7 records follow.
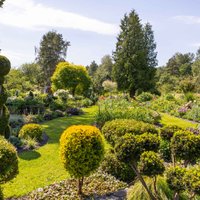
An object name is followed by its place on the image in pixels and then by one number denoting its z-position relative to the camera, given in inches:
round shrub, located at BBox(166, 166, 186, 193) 148.5
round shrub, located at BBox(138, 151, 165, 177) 156.0
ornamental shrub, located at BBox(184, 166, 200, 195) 138.0
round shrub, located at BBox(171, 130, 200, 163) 170.3
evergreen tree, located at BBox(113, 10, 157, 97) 1064.0
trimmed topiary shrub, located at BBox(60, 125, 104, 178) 234.3
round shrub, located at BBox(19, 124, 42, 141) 418.3
